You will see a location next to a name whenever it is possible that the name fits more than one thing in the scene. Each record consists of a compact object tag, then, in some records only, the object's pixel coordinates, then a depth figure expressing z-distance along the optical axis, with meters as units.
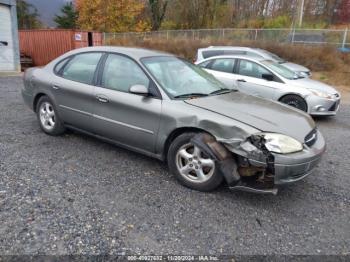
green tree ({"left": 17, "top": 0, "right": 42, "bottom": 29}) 45.09
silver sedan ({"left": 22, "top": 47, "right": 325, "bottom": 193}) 3.10
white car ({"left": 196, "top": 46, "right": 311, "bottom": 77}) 11.52
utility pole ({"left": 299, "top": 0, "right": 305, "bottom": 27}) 24.71
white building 13.64
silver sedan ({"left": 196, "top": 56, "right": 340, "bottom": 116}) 7.10
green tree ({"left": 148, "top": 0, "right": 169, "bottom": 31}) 35.09
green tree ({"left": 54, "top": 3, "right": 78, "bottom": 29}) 47.78
